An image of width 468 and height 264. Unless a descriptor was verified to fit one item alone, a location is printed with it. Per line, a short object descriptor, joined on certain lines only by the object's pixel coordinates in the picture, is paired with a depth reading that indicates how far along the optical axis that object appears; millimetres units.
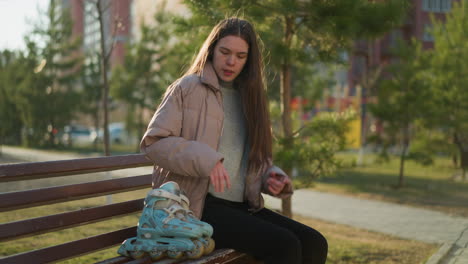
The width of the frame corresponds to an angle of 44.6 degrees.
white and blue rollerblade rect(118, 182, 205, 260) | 2602
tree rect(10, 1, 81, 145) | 23961
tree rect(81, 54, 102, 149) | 26844
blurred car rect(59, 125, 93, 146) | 28281
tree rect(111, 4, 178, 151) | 23188
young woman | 2664
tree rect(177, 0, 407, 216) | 5199
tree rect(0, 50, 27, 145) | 24812
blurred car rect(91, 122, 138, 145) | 40438
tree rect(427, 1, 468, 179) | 14164
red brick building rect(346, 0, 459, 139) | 48750
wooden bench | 2680
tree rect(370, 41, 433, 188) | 11938
